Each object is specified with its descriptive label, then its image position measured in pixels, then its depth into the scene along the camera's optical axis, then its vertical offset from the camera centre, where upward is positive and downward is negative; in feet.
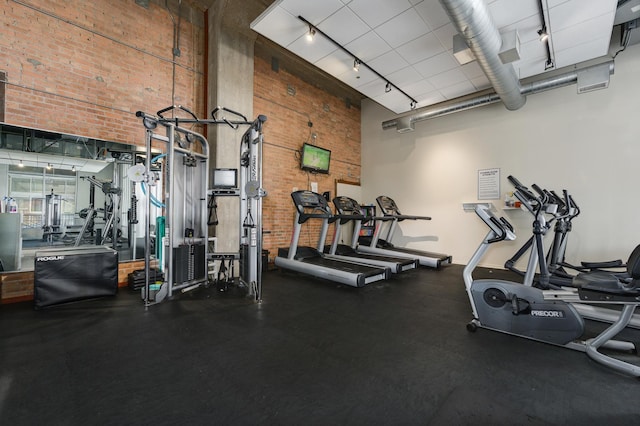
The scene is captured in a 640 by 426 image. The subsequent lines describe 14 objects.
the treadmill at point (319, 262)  13.87 -2.84
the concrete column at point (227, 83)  15.55 +7.74
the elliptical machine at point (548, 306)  6.41 -2.54
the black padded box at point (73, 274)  10.32 -2.45
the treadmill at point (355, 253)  16.81 -2.75
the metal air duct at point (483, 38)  9.97 +7.58
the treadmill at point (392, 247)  18.81 -2.50
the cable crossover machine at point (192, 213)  11.08 +0.08
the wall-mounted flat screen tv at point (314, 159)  21.91 +4.73
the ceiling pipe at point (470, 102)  15.94 +8.08
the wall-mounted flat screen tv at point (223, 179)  13.33 +1.74
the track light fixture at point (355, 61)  13.19 +9.01
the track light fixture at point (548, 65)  15.08 +8.59
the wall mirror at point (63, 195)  10.94 +0.82
